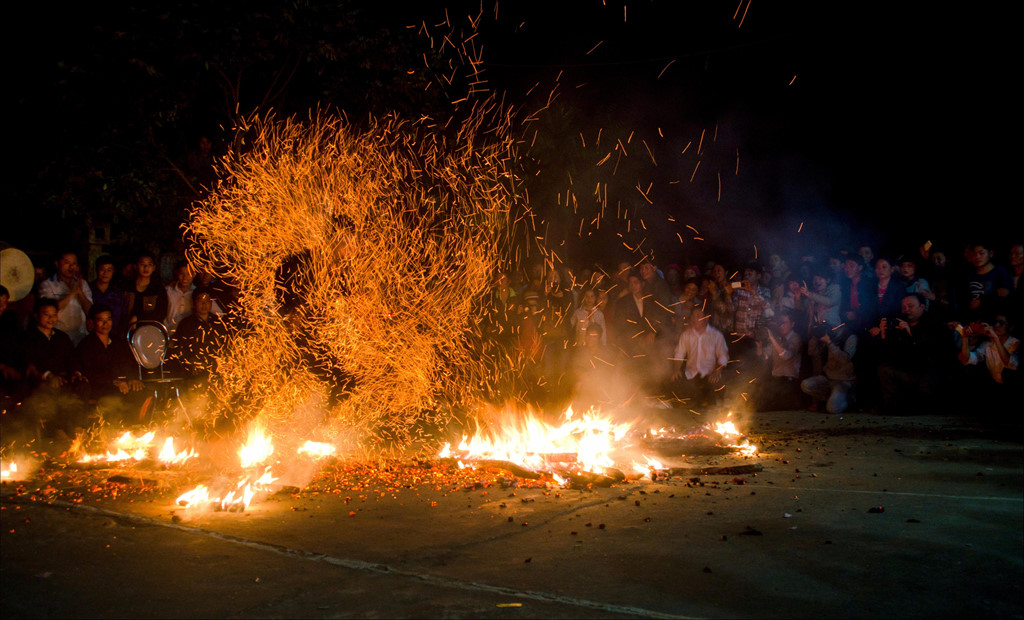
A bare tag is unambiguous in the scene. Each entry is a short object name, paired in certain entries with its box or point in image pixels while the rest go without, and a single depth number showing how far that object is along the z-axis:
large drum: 10.77
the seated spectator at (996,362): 9.16
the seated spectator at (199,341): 9.71
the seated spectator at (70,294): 10.34
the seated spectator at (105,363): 9.67
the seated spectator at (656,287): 11.44
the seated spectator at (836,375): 10.33
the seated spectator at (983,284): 9.50
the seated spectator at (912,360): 9.78
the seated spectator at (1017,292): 9.30
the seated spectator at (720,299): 11.30
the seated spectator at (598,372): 10.39
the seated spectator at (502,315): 11.27
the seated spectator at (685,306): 11.26
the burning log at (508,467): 6.82
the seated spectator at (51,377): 9.34
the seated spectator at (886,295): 10.22
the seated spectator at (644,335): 11.27
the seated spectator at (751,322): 11.05
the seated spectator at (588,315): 11.34
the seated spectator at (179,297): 10.22
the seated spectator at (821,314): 10.76
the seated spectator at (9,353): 9.33
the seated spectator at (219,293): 10.27
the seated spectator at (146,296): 10.24
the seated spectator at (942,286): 9.91
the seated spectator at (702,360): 10.84
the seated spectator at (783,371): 10.88
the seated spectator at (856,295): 10.47
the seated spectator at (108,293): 10.60
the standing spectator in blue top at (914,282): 10.12
